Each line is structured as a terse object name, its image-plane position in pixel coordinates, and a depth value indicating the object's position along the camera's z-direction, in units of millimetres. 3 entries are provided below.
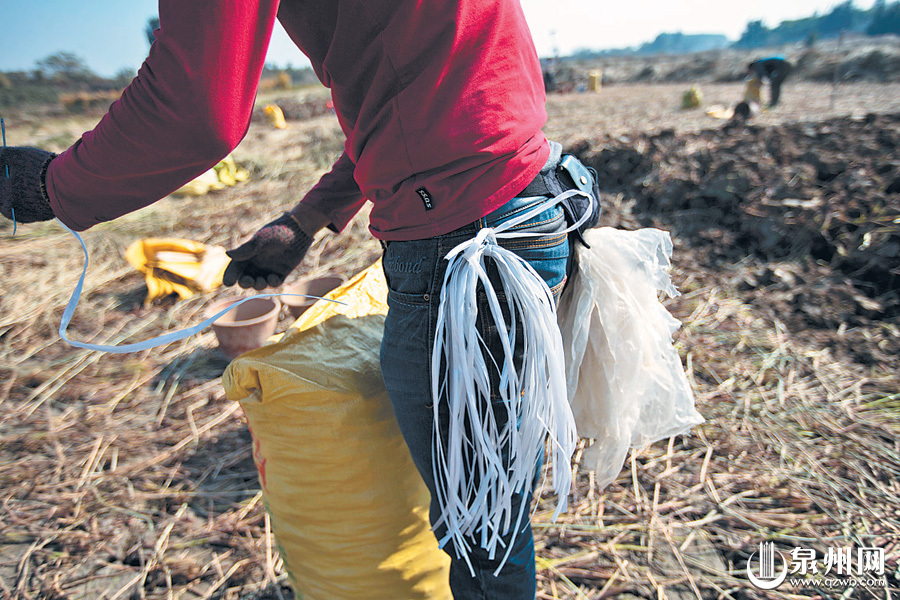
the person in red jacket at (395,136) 656
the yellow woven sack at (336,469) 1118
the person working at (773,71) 8133
